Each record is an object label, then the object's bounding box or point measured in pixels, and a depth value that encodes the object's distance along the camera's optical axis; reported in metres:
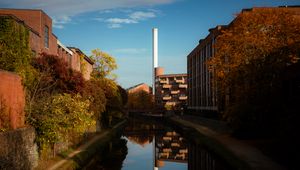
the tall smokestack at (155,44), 148.38
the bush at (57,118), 24.70
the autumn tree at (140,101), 141.35
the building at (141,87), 182.38
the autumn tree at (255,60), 33.62
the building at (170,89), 153.12
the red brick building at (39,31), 35.94
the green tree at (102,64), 75.23
